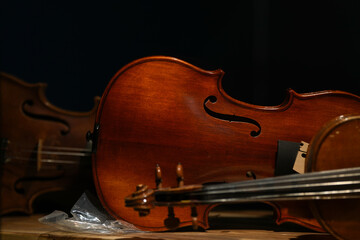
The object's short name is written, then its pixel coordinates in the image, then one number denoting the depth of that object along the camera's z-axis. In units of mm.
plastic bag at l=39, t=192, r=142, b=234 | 1212
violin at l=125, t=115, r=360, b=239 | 1153
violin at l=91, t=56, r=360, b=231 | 1213
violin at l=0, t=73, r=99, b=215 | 1331
